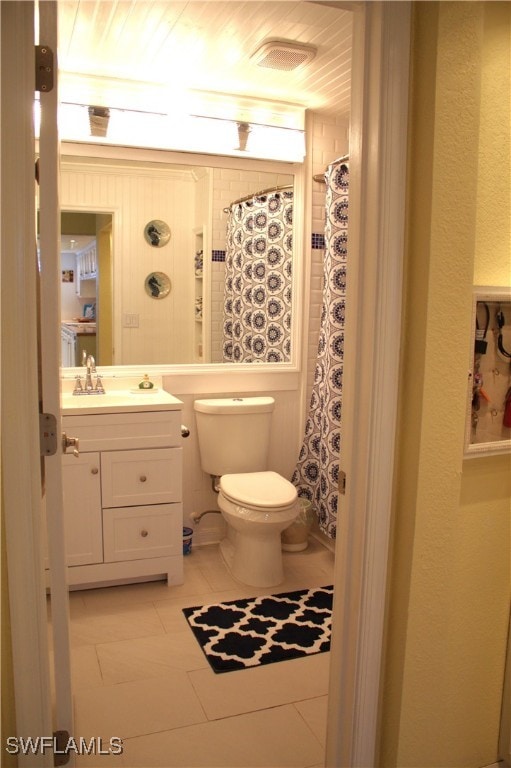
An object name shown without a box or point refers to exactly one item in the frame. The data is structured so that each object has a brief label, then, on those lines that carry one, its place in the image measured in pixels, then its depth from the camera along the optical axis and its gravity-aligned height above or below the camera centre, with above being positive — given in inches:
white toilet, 110.3 -35.5
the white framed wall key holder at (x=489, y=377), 59.7 -7.6
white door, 53.2 +1.7
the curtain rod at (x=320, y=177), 131.7 +25.1
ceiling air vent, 97.0 +38.7
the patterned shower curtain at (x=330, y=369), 121.0 -14.8
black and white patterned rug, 93.0 -53.4
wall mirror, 121.5 +6.7
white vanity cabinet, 107.0 -36.0
